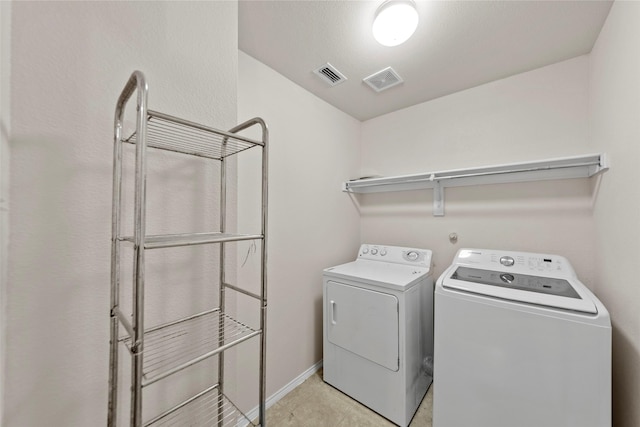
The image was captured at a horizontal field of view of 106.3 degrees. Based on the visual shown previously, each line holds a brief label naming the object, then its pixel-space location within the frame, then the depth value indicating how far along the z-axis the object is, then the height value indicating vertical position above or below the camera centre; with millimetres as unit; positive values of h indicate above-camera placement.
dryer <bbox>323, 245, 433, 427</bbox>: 1605 -857
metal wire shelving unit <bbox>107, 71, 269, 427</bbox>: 646 -328
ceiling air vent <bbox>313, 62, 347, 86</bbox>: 1784 +1102
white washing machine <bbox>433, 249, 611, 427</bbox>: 1009 -644
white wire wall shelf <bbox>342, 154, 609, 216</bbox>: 1461 +317
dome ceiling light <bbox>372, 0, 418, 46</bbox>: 1194 +1019
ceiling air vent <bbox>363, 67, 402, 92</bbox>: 1842 +1101
